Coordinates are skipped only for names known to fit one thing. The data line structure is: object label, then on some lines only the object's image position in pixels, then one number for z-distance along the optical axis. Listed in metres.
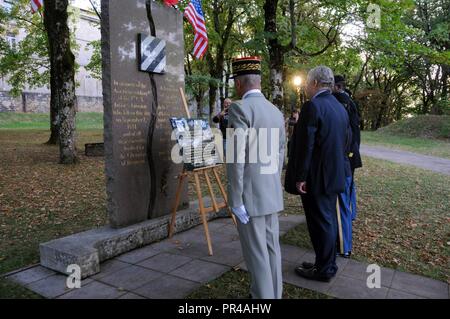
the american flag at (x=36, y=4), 5.12
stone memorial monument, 4.62
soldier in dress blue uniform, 4.48
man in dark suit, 3.65
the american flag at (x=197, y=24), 6.00
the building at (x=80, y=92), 30.70
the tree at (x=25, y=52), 18.39
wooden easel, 4.61
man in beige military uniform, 3.00
